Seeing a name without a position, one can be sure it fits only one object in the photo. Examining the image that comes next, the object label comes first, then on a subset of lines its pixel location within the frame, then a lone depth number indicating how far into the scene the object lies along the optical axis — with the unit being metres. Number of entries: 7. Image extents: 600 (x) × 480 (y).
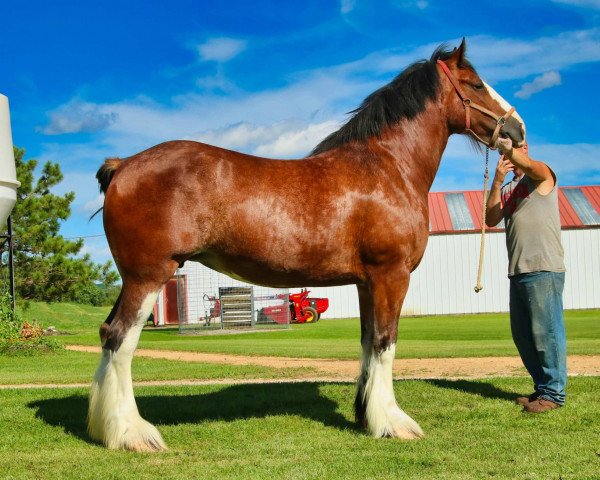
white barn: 31.44
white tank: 5.14
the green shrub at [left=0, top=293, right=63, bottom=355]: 13.71
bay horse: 4.58
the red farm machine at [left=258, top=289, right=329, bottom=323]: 26.34
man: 5.88
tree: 21.31
